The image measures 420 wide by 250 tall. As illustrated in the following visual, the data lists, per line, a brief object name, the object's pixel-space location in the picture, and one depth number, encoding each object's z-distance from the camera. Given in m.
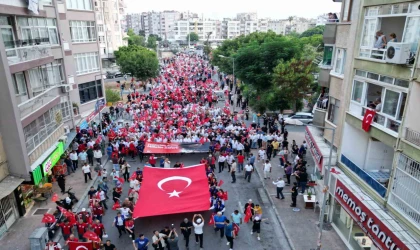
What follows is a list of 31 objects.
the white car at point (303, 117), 31.28
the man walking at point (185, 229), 13.77
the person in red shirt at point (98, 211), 15.69
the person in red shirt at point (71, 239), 12.95
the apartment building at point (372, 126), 10.75
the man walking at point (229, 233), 13.76
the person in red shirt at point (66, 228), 14.22
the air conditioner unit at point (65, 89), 24.45
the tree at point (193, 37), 180.00
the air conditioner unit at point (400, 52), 10.81
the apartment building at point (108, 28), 80.01
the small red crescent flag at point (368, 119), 12.88
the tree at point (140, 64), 52.14
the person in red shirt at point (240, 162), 21.28
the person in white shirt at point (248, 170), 20.27
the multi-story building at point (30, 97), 15.59
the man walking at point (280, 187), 17.95
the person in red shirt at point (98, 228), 14.05
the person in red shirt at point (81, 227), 14.46
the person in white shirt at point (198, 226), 13.82
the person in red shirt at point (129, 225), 14.33
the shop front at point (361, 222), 10.56
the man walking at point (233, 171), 20.27
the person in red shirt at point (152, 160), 21.60
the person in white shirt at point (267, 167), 20.25
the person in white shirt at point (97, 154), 22.42
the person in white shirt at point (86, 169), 20.33
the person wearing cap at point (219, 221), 14.54
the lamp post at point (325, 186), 13.45
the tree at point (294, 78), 30.94
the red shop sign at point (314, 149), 17.00
